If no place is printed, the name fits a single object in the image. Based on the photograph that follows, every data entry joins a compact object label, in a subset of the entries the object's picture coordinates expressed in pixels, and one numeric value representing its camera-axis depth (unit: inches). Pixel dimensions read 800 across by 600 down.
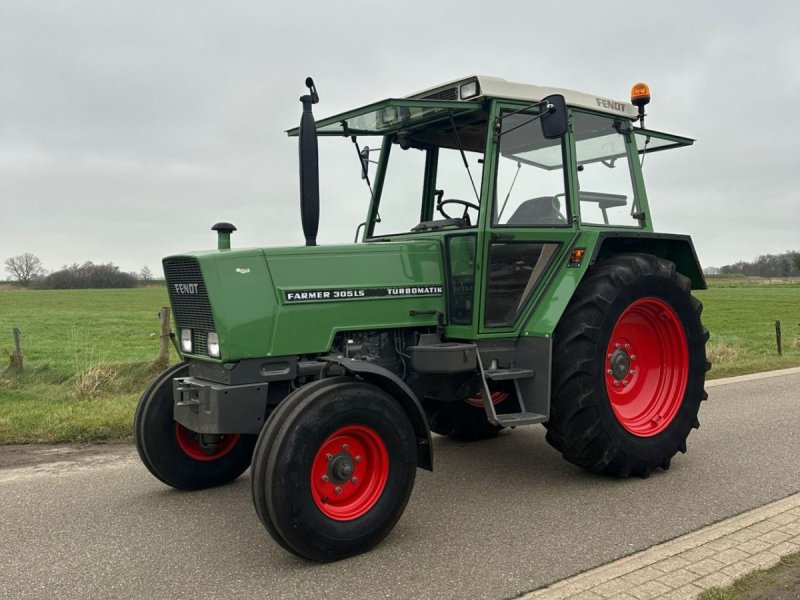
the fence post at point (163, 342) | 372.8
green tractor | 146.2
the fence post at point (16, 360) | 410.3
